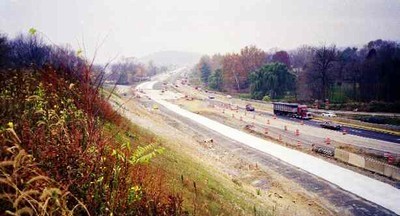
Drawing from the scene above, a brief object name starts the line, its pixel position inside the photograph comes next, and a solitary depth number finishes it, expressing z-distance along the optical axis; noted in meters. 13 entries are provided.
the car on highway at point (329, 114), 62.78
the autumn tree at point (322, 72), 85.23
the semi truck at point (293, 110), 63.03
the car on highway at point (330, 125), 51.31
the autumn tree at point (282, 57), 130.93
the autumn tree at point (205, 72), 158.25
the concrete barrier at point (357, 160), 32.29
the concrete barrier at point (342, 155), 34.41
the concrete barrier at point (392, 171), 28.34
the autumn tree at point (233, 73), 123.31
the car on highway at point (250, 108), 78.90
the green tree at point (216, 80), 134.66
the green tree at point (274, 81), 92.19
